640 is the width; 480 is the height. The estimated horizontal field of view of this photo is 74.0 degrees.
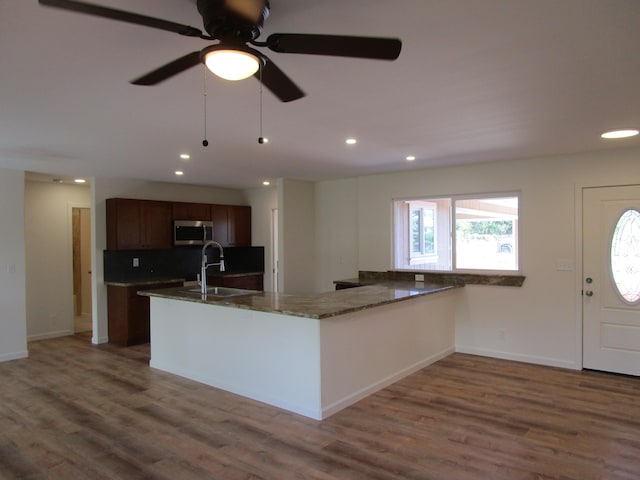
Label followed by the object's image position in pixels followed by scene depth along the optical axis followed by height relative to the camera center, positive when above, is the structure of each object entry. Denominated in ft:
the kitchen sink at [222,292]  14.44 -1.92
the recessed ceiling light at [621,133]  11.44 +2.78
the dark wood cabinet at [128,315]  18.69 -3.39
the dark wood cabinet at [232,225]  23.67 +0.75
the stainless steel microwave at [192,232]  21.61 +0.34
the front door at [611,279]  13.99 -1.52
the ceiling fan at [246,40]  4.69 +2.25
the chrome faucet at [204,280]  14.32 -1.42
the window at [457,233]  16.42 +0.09
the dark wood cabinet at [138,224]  19.42 +0.70
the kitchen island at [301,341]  11.01 -3.12
